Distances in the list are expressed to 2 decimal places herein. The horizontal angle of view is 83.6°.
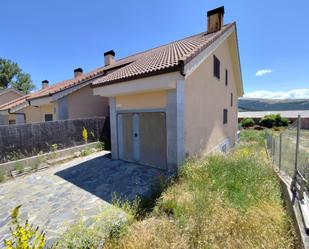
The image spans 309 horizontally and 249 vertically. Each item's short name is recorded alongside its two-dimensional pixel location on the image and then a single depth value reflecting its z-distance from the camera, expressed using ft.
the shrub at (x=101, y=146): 32.14
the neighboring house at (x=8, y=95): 77.05
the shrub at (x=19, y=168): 22.70
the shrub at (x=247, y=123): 104.06
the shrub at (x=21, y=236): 6.15
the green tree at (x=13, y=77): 127.85
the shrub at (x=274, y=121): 94.79
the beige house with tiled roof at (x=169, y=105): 18.57
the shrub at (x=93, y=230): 9.44
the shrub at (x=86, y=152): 29.19
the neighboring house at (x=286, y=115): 92.12
